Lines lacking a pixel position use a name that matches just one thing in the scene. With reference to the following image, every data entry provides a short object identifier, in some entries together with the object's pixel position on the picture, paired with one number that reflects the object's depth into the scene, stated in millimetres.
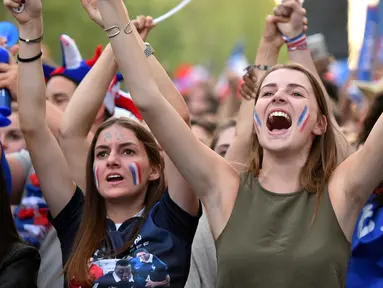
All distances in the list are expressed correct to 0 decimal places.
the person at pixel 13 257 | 8039
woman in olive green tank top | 7383
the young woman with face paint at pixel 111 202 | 8367
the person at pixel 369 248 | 9172
